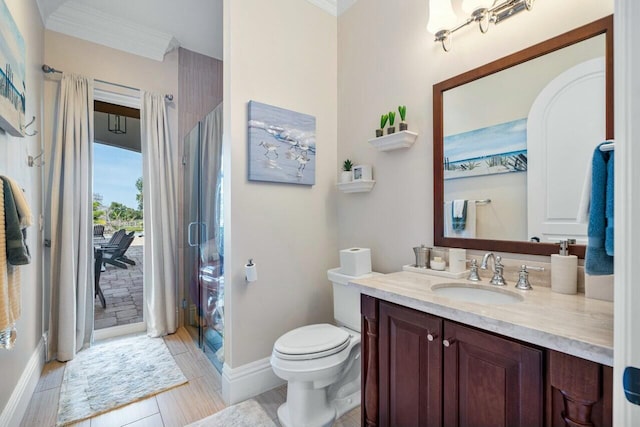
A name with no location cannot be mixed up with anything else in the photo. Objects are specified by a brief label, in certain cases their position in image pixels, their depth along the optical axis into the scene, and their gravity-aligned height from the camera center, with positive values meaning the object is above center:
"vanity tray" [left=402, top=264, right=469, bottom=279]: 1.50 -0.32
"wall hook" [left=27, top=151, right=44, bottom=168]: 1.93 +0.36
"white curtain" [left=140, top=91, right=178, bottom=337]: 2.79 -0.06
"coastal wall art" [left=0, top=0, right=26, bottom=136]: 1.28 +0.66
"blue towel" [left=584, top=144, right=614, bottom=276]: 0.77 -0.01
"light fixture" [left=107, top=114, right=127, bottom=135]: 2.98 +0.91
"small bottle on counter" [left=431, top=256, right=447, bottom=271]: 1.59 -0.28
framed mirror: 1.21 +0.33
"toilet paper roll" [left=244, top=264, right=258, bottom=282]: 1.86 -0.38
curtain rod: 2.34 +1.16
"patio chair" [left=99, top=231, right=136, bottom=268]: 2.95 -0.42
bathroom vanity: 0.78 -0.47
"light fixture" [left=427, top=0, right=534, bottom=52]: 1.40 +0.99
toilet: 1.54 -0.83
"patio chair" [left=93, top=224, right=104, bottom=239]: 2.74 -0.17
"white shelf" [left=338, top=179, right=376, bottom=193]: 2.06 +0.19
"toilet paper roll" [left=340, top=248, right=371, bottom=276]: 1.87 -0.32
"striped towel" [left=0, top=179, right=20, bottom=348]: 1.15 -0.34
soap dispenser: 1.18 -0.25
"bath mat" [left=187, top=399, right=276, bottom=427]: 1.66 -1.19
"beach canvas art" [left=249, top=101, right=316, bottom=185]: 1.93 +0.47
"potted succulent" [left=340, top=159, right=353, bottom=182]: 2.19 +0.30
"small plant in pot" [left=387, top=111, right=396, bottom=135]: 1.87 +0.57
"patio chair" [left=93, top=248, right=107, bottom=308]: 2.87 -0.54
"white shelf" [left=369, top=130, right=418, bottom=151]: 1.78 +0.45
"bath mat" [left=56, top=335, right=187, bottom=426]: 1.82 -1.18
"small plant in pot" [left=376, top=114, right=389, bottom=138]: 1.91 +0.57
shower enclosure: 2.20 -0.21
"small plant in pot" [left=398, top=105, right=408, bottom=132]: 1.81 +0.59
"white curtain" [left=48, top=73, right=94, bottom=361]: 2.37 -0.06
